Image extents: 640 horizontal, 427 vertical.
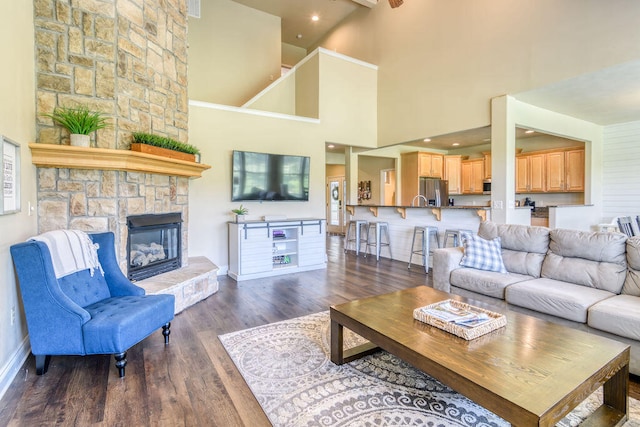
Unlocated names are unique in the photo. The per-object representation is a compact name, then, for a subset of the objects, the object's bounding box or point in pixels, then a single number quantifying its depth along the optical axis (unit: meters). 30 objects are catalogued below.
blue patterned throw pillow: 3.41
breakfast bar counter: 5.16
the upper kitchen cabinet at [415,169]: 8.11
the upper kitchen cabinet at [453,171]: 8.47
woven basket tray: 1.83
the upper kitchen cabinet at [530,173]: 6.93
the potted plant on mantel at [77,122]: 2.85
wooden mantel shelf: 2.74
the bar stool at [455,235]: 5.15
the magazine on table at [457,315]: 1.93
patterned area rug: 1.78
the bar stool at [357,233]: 6.89
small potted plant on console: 4.88
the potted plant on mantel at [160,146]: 3.27
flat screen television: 5.27
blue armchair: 2.15
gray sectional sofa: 2.30
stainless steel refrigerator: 7.63
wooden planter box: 3.24
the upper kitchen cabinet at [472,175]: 8.15
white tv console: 4.84
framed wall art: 2.06
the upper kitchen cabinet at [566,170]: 6.37
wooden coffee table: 1.29
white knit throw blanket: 2.37
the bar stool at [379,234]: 6.44
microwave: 7.83
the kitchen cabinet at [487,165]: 7.86
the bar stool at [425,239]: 5.46
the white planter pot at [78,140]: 2.84
